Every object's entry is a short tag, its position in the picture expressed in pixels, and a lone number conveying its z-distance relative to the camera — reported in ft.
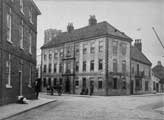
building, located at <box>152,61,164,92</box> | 193.40
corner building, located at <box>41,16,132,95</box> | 126.82
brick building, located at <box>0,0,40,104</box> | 52.95
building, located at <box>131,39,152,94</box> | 147.64
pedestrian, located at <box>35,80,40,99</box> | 75.82
